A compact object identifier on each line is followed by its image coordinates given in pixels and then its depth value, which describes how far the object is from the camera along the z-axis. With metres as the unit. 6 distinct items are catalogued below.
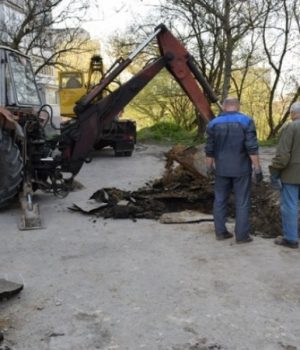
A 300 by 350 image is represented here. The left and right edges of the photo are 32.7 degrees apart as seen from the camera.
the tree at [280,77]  21.58
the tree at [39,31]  18.42
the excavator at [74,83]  18.78
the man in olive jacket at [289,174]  5.73
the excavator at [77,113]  8.09
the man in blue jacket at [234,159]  6.05
